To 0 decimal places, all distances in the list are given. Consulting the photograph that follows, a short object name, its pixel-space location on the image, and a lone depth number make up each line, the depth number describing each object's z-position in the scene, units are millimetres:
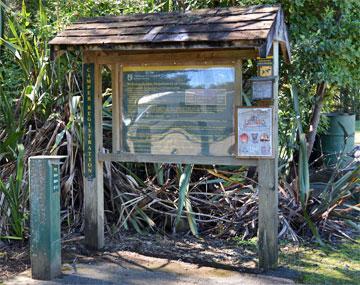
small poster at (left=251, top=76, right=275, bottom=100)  4711
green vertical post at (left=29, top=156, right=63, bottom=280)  4598
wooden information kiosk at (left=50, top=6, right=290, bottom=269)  4746
